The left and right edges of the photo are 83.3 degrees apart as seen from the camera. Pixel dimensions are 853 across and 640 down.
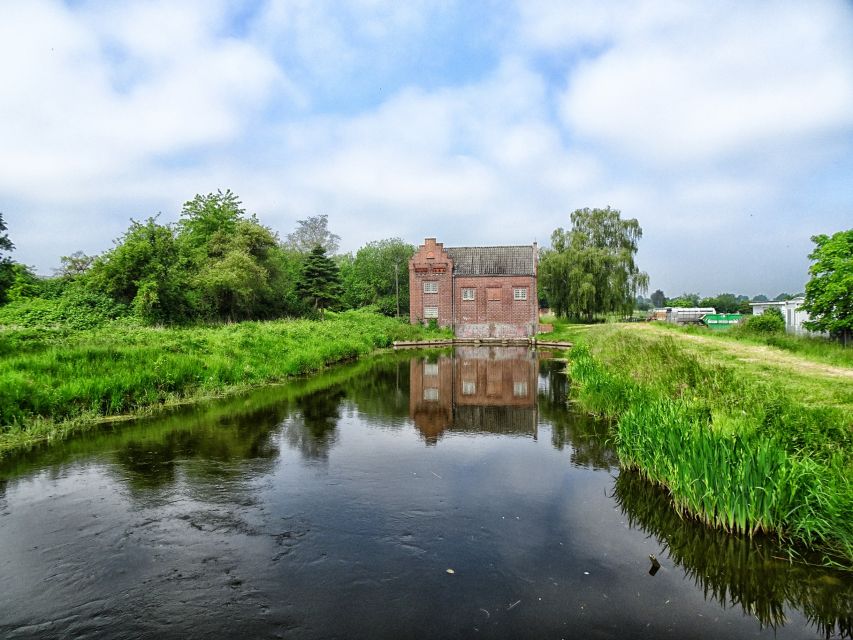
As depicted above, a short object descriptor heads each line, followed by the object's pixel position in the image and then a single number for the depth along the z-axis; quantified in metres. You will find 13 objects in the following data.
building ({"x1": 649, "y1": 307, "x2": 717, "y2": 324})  59.86
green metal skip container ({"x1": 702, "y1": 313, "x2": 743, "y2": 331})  43.29
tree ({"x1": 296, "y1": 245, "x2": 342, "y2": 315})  43.75
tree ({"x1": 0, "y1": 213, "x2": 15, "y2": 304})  22.10
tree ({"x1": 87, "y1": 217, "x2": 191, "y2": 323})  24.67
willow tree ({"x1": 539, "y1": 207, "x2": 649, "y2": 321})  42.34
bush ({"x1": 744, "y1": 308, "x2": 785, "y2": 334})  24.38
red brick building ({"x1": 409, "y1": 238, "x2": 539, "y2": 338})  41.50
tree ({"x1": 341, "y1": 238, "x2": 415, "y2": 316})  63.00
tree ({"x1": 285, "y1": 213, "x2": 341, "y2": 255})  84.56
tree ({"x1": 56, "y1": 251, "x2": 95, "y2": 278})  27.69
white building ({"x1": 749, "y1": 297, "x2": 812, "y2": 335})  25.20
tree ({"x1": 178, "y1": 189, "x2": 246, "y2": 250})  40.91
